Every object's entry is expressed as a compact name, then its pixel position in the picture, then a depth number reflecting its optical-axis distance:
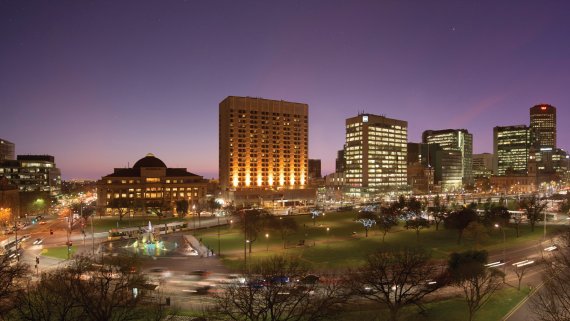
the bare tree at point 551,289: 26.75
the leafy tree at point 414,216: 69.56
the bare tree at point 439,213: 76.38
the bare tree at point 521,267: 43.97
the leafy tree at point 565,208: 100.50
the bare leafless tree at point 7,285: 24.61
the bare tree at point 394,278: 28.20
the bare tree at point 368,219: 73.44
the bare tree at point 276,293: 23.31
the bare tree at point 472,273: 30.92
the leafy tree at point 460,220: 64.12
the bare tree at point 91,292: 22.58
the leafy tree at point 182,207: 104.64
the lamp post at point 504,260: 44.99
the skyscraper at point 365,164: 198.54
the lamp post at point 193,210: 112.61
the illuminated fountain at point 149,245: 58.98
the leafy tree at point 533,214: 74.10
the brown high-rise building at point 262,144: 152.88
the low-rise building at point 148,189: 116.50
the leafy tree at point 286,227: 66.94
